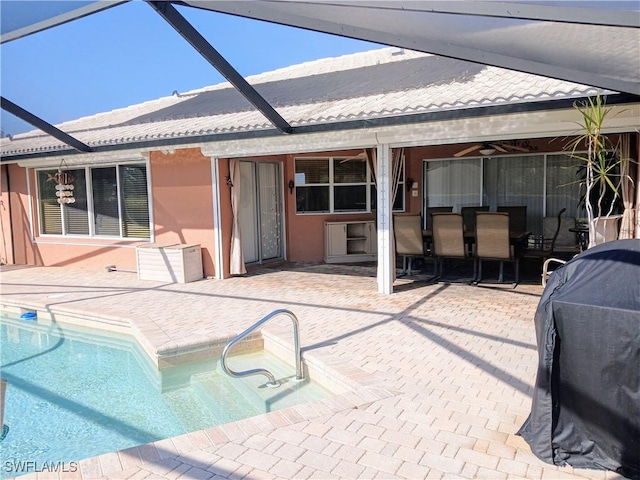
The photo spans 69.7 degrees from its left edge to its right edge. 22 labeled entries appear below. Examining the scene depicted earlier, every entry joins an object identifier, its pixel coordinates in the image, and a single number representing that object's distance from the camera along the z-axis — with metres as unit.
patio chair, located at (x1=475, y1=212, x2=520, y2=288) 8.09
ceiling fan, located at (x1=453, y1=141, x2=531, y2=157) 10.84
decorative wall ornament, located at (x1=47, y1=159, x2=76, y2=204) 11.86
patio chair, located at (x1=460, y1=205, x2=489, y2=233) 10.26
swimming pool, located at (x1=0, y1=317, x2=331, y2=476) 4.32
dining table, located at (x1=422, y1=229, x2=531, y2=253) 8.70
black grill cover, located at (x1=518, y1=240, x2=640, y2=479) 2.80
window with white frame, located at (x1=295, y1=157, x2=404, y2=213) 12.13
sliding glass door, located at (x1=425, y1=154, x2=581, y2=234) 10.76
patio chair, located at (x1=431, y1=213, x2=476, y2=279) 8.60
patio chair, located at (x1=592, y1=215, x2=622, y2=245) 6.09
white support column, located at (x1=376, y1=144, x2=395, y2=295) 7.86
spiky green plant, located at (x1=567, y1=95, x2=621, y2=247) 3.94
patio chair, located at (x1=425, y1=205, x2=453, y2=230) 11.31
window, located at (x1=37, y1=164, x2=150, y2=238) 11.19
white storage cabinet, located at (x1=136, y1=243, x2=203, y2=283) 9.77
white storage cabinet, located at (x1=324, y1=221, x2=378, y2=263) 12.04
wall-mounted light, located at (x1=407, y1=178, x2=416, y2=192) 12.38
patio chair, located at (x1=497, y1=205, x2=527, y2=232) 10.25
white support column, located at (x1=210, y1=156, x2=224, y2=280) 9.80
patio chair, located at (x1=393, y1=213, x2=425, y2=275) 9.14
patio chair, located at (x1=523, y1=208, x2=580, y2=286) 8.83
